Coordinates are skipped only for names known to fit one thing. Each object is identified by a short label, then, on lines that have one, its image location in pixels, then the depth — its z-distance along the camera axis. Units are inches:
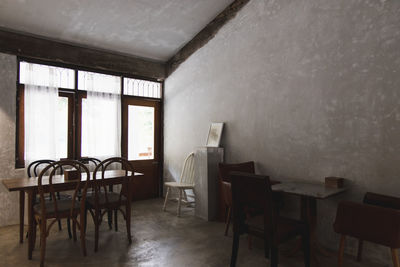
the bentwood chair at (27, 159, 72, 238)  129.8
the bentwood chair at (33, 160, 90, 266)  101.4
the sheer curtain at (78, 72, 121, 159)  175.3
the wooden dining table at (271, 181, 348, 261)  100.7
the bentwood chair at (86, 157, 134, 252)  115.2
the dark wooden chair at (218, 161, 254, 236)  136.3
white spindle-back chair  181.8
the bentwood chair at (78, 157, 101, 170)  160.9
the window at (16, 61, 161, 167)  153.6
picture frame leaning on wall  167.0
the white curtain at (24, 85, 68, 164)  152.9
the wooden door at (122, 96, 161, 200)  197.0
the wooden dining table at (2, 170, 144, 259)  104.4
